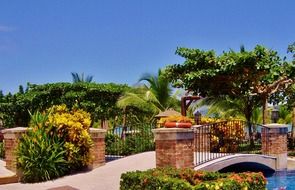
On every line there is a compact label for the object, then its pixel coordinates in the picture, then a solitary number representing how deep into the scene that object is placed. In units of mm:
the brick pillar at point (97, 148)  13357
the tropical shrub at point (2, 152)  17402
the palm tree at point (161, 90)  27297
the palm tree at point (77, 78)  40788
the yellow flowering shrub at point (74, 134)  12508
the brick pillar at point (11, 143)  12633
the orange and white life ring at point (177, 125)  12803
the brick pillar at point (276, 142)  16391
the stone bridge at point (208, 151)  11383
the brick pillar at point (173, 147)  11344
